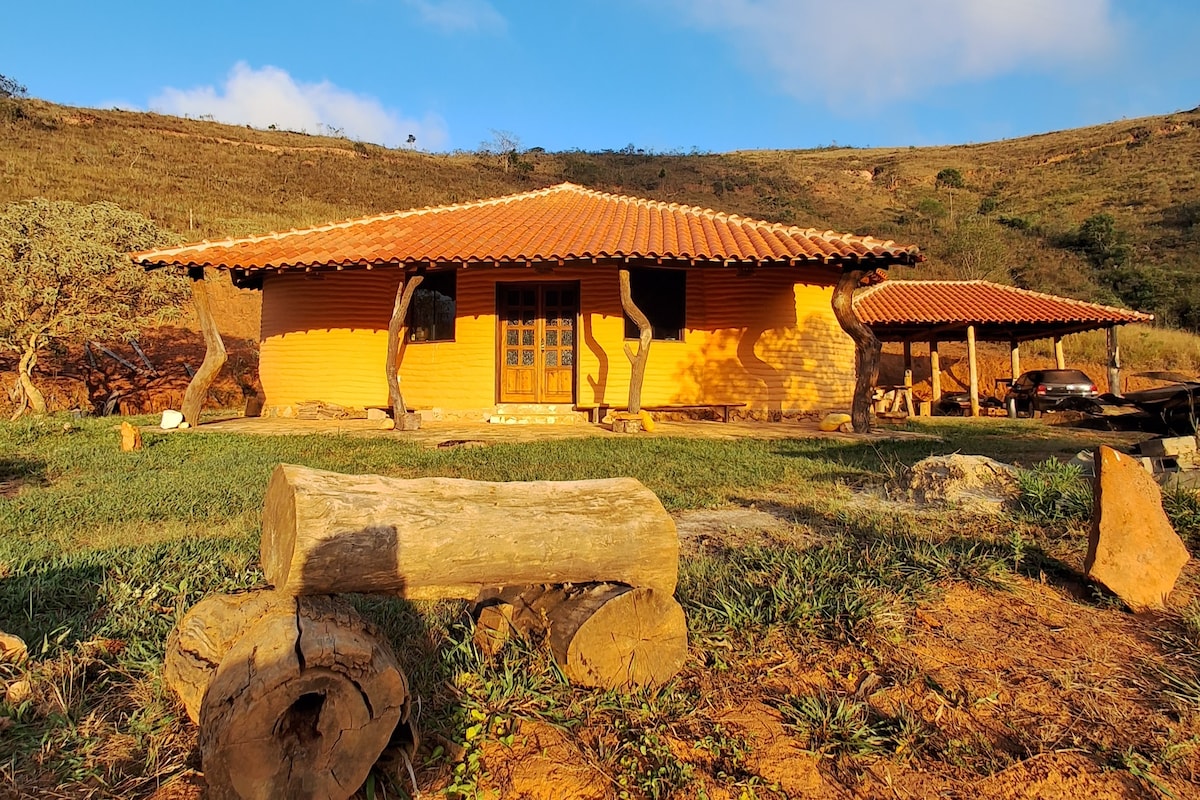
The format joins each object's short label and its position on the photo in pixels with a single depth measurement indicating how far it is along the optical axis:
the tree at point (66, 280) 11.66
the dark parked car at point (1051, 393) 14.02
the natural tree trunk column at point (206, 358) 9.82
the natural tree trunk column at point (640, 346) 9.98
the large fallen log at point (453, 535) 2.22
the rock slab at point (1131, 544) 2.91
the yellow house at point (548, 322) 10.97
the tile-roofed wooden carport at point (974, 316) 15.56
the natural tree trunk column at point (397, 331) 10.03
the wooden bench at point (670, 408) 10.97
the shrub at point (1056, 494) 4.00
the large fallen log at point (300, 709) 1.63
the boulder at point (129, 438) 7.43
